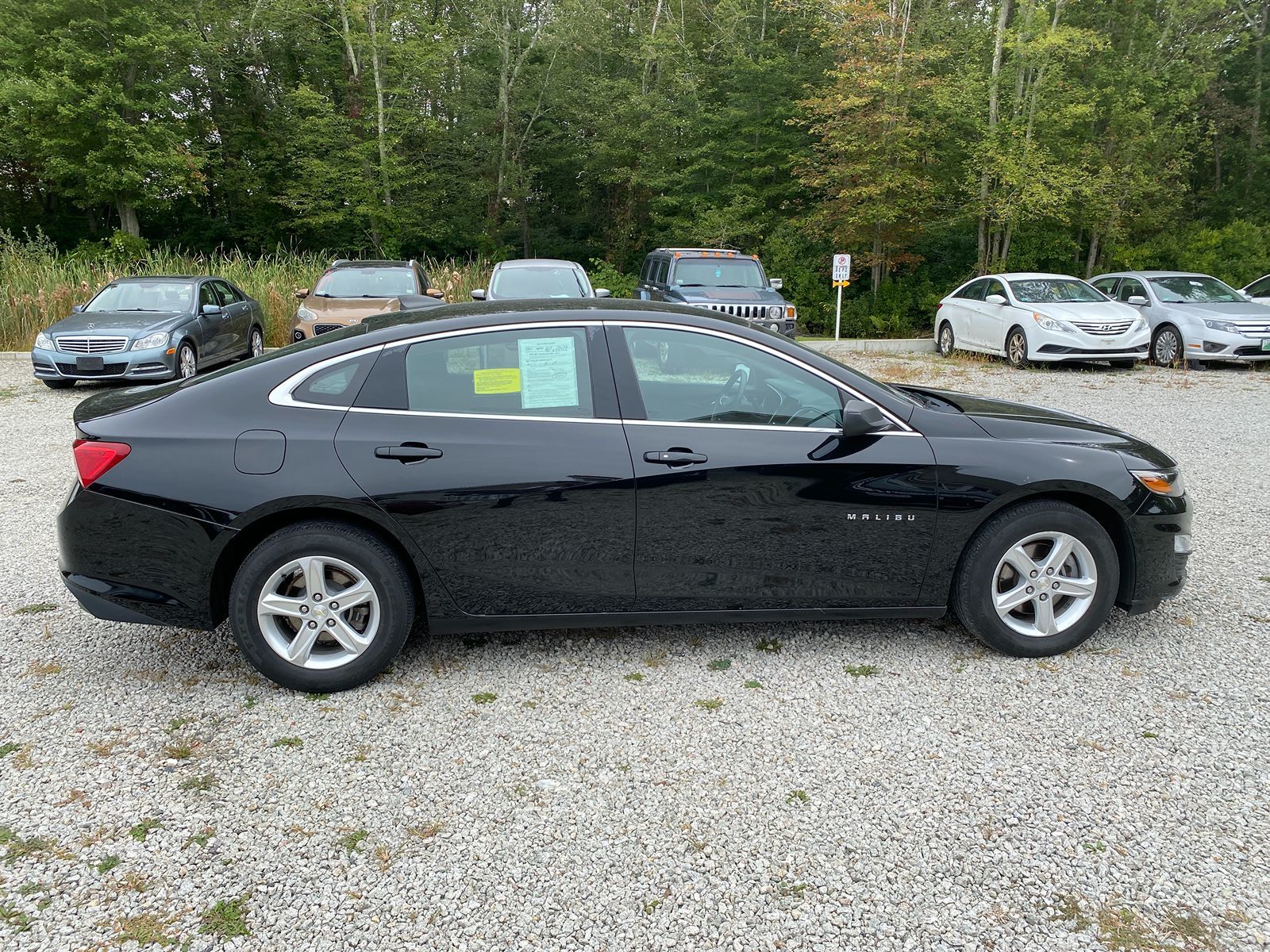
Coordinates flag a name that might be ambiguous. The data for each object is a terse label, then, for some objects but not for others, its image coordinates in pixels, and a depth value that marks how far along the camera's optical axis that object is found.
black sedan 3.70
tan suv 12.73
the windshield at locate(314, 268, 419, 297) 13.69
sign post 17.62
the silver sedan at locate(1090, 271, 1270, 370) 14.80
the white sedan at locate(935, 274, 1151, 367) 14.52
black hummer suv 13.90
